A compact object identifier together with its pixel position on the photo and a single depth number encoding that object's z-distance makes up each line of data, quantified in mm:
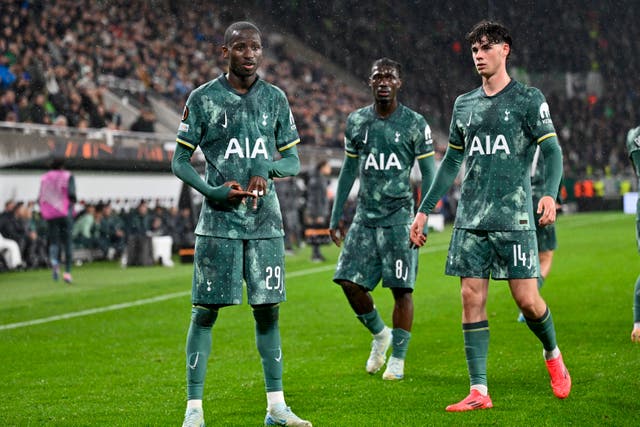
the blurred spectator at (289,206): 22922
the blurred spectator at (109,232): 22092
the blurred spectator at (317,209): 20328
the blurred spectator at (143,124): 25406
